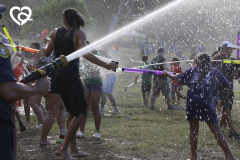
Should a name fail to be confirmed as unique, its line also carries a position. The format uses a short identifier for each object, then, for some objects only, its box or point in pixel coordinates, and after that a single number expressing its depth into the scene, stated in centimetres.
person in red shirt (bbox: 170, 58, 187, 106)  1937
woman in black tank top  767
